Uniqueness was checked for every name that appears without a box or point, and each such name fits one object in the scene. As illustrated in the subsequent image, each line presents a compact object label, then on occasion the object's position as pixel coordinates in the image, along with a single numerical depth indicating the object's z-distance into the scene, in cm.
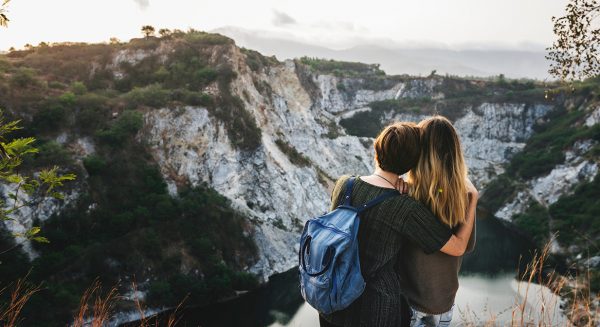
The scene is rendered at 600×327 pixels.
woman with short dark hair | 281
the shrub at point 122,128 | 3203
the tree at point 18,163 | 330
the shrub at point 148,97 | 3544
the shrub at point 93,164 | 3000
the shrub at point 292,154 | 4481
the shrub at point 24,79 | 3189
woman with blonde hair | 283
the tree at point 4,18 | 353
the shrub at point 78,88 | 3491
